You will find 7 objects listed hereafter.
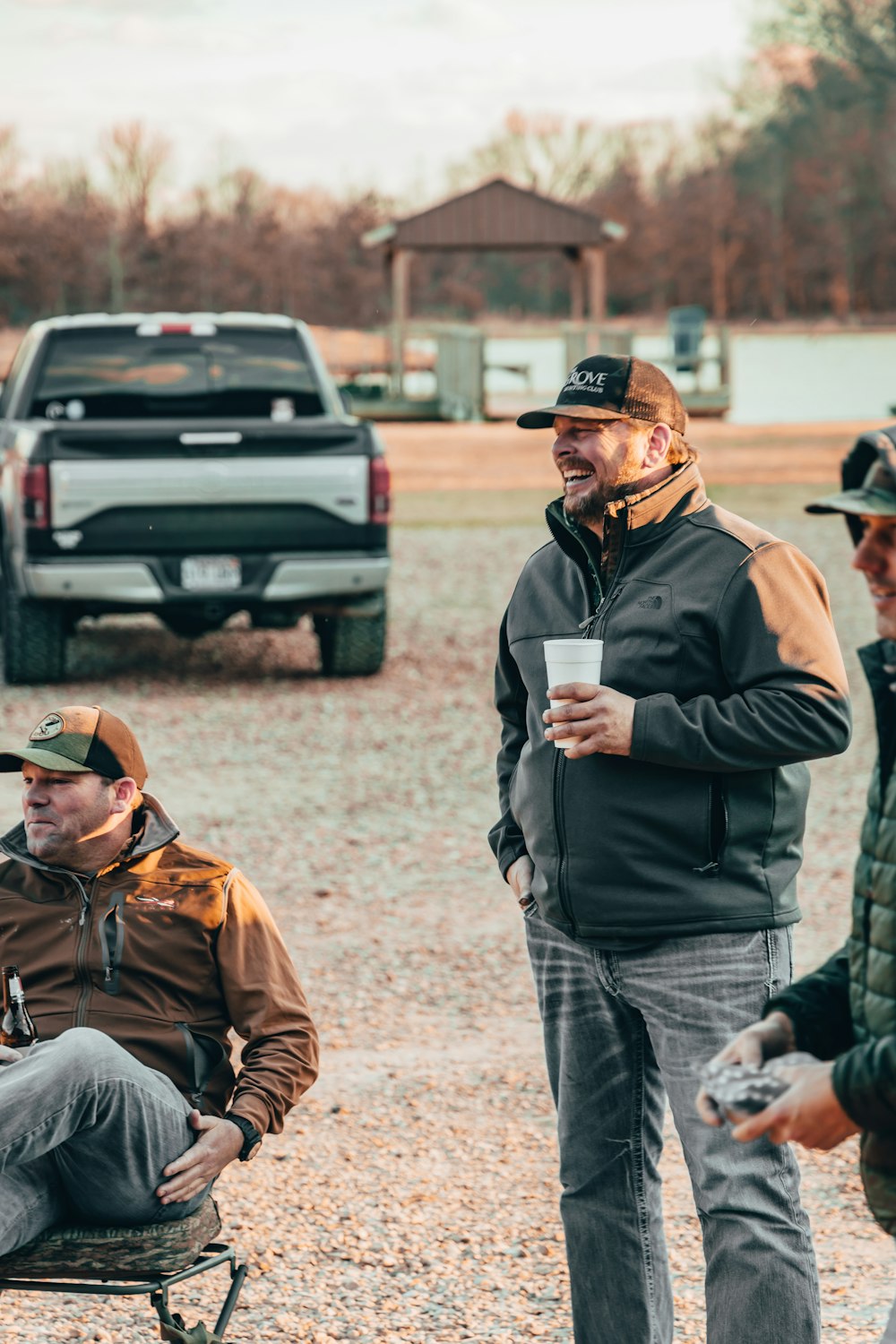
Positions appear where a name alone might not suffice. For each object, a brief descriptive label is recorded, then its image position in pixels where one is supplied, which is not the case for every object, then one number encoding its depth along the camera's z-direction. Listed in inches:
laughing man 185.2
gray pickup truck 635.3
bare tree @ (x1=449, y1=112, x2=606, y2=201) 5207.3
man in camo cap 136.0
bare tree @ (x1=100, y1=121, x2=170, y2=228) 4258.1
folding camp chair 194.5
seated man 209.9
